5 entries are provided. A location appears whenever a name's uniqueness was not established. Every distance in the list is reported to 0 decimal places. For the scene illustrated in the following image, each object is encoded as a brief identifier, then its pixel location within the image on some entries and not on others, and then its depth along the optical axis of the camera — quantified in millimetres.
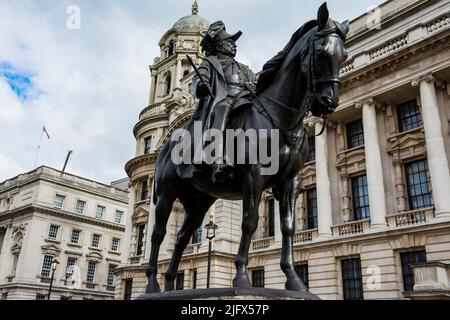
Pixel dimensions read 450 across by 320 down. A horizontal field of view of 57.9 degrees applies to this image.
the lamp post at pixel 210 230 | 18000
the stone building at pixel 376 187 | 19922
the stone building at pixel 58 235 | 49500
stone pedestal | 3512
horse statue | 3953
